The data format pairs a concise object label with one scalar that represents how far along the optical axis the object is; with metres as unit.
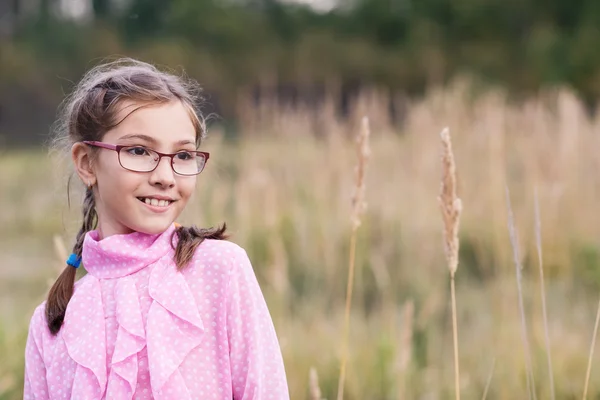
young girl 2.01
